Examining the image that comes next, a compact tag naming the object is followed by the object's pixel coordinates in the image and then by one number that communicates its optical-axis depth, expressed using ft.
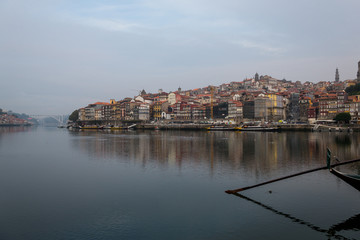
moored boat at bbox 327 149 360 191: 46.01
